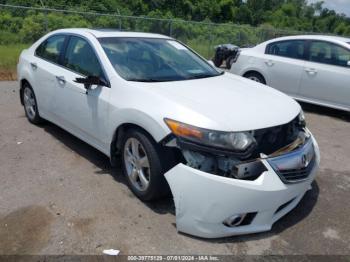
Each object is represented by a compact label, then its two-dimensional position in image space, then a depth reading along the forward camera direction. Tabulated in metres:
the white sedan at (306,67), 7.13
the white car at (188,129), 3.04
